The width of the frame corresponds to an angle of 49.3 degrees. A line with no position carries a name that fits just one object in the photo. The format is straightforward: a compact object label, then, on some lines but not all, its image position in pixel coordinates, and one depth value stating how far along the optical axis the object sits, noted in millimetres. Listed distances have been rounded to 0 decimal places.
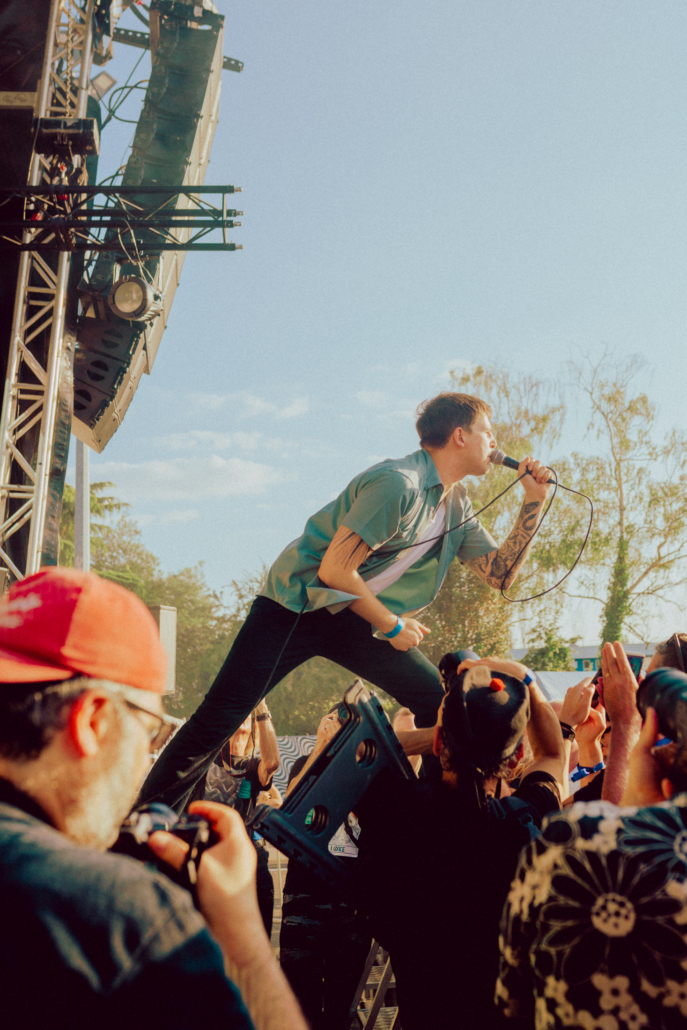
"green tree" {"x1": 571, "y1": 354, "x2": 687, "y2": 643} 21078
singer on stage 2828
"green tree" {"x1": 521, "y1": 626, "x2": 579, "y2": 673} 18688
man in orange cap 650
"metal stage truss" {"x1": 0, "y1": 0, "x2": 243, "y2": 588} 7445
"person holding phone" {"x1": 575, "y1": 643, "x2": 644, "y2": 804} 1859
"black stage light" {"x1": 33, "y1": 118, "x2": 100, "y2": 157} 7383
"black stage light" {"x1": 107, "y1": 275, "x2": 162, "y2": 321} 8539
